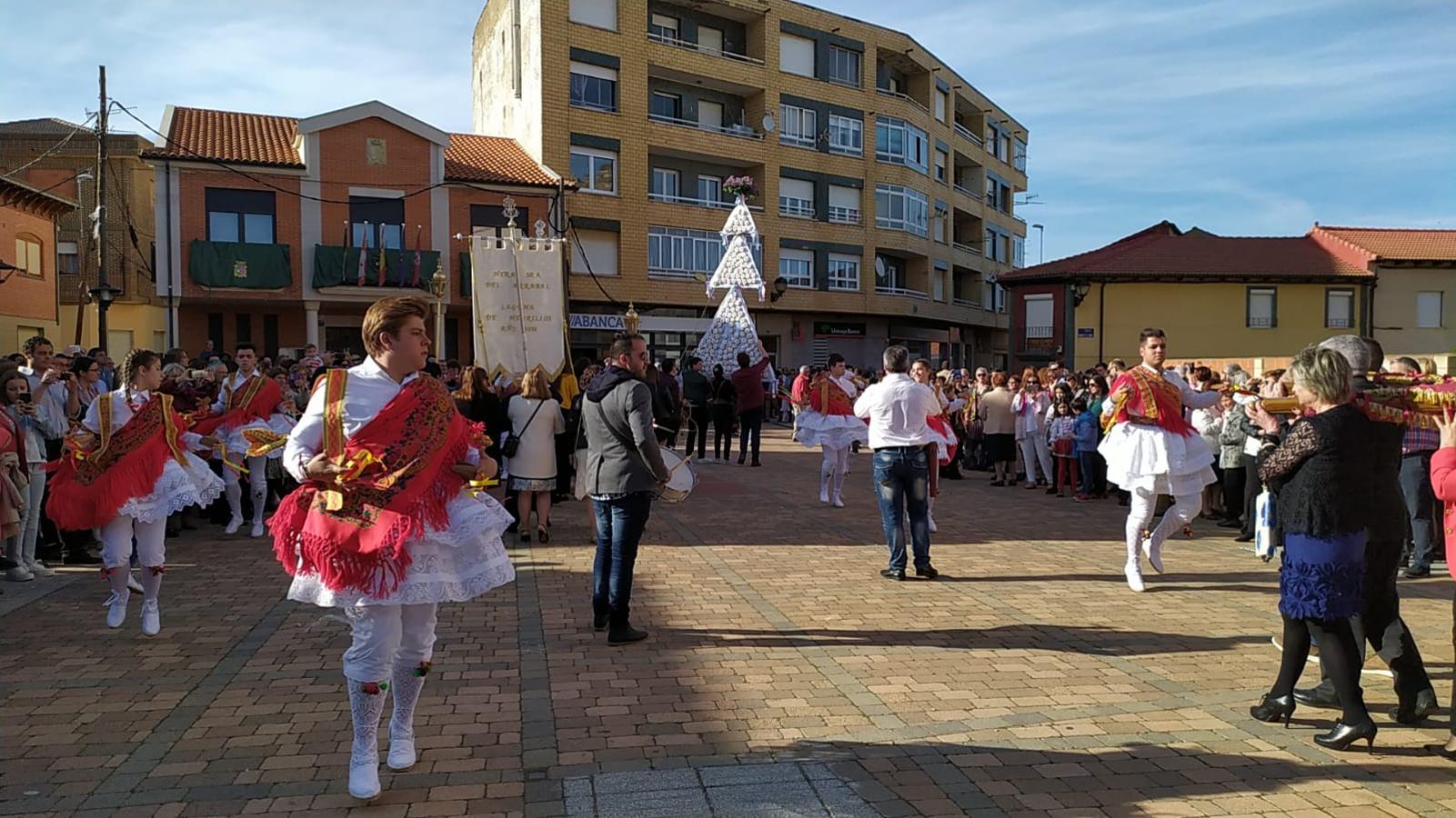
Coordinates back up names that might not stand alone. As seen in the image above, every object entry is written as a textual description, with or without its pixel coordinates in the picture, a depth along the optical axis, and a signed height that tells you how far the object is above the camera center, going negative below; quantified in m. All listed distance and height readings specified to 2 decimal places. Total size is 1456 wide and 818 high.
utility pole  21.95 +3.20
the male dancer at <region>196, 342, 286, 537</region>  10.81 -0.45
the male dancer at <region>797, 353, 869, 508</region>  13.41 -0.73
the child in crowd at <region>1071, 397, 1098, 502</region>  14.03 -0.98
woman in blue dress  4.58 -0.67
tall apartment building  35.56 +8.61
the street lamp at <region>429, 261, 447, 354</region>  19.44 +1.60
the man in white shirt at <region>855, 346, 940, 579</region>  8.47 -0.69
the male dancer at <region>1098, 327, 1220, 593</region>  8.13 -0.61
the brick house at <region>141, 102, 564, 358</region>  28.81 +4.60
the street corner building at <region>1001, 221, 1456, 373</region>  36.84 +2.72
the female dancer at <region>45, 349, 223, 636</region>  6.63 -0.72
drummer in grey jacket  6.46 -0.61
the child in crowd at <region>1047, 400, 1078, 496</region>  14.64 -0.96
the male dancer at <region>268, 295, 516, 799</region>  4.03 -0.58
